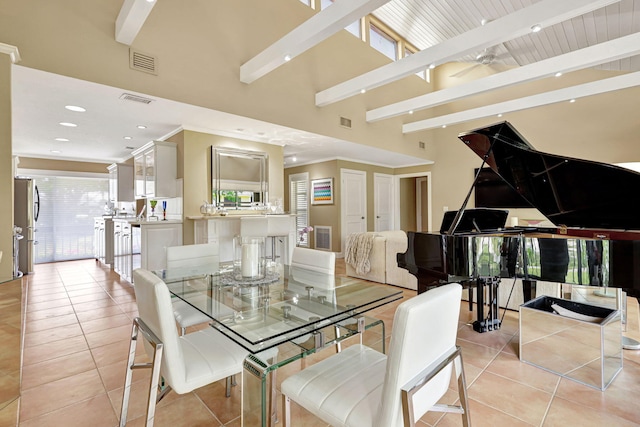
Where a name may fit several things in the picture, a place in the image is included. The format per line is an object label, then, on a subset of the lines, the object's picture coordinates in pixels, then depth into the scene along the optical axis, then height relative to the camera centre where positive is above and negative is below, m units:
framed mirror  4.96 +0.60
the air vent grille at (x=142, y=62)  3.20 +1.62
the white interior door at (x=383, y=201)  8.12 +0.29
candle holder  1.92 -0.27
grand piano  1.92 -0.20
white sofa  4.19 -0.75
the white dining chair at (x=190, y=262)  2.06 -0.42
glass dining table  1.20 -0.50
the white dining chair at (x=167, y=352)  1.23 -0.66
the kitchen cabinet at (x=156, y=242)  4.21 -0.42
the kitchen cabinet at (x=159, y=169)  4.67 +0.68
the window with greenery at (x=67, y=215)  6.89 -0.05
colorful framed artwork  7.25 +0.51
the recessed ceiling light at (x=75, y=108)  3.63 +1.28
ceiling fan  5.76 +2.99
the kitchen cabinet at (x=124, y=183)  6.27 +0.62
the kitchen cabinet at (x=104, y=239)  5.81 -0.54
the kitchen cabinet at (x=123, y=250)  4.51 -0.58
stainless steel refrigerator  4.93 -0.03
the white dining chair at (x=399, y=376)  0.92 -0.63
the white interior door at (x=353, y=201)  7.22 +0.26
